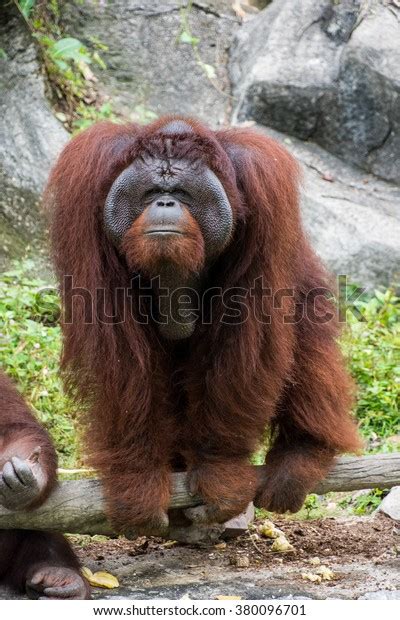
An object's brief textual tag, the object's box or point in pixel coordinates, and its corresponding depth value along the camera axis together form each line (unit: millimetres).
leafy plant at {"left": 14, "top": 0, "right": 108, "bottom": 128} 13523
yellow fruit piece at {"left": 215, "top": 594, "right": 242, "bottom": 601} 6812
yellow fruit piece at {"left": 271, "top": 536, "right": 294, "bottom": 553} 8383
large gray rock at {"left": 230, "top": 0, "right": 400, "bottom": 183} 14836
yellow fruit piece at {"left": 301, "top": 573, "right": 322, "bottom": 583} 7477
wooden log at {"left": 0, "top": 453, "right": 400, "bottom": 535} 6781
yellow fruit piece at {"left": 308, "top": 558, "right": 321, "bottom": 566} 7980
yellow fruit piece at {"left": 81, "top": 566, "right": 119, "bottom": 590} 7371
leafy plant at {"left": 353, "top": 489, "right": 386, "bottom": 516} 9602
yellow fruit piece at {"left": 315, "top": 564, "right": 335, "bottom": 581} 7516
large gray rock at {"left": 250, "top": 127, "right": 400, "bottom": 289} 13906
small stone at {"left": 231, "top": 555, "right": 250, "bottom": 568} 8016
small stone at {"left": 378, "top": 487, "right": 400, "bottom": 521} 9008
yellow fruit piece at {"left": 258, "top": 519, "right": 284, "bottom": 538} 8727
